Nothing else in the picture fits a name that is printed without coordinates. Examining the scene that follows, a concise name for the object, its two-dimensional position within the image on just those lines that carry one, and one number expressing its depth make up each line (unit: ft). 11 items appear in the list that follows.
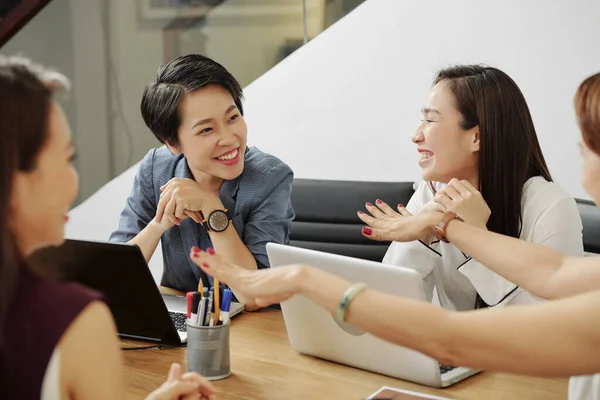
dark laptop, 7.54
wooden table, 7.08
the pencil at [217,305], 7.28
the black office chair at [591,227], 8.66
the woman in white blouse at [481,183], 8.23
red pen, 7.27
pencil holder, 7.24
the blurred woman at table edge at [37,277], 5.46
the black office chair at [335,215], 9.69
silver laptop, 7.05
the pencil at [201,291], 7.33
